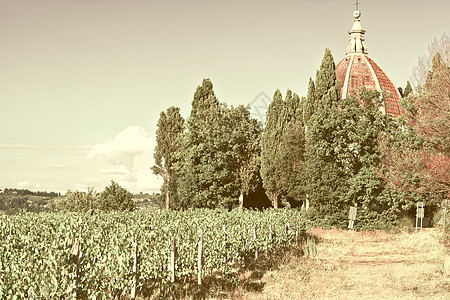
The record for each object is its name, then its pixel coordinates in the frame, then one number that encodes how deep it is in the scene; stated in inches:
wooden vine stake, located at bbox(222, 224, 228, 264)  612.7
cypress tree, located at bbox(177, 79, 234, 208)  1501.0
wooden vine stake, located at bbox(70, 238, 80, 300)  347.9
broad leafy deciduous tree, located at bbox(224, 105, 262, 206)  1557.6
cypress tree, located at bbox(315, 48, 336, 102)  1556.3
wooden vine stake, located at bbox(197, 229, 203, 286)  534.6
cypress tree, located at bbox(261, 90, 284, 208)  1713.8
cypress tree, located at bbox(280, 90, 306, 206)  1643.7
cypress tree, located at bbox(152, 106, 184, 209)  2023.6
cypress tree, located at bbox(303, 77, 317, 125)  1595.7
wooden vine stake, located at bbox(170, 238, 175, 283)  508.0
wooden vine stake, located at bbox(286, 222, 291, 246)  893.6
